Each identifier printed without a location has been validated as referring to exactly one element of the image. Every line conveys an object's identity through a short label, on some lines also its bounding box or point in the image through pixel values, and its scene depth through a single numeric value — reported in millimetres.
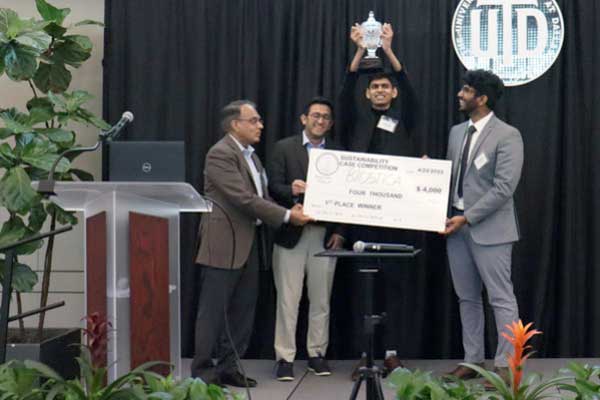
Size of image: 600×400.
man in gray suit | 4828
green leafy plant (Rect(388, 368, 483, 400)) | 2691
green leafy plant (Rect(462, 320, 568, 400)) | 2354
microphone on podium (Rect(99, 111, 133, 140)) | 2896
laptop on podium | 3180
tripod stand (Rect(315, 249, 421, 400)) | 3506
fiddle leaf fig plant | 4566
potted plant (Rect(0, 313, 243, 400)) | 2381
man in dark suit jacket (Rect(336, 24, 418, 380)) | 5086
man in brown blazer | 4711
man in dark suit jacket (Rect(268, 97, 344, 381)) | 5094
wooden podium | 2963
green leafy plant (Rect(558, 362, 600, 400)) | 2619
